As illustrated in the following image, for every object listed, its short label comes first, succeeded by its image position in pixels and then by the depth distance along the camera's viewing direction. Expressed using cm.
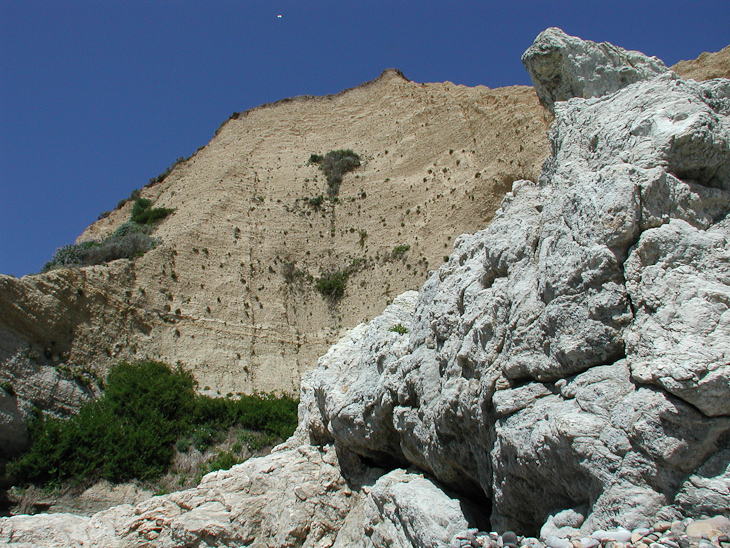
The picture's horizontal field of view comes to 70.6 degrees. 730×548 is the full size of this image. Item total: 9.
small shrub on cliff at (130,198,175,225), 2745
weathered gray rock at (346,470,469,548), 582
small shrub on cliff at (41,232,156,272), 2273
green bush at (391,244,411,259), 2225
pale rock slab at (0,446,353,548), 792
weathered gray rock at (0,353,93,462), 1522
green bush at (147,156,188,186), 3253
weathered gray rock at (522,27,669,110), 922
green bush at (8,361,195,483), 1508
